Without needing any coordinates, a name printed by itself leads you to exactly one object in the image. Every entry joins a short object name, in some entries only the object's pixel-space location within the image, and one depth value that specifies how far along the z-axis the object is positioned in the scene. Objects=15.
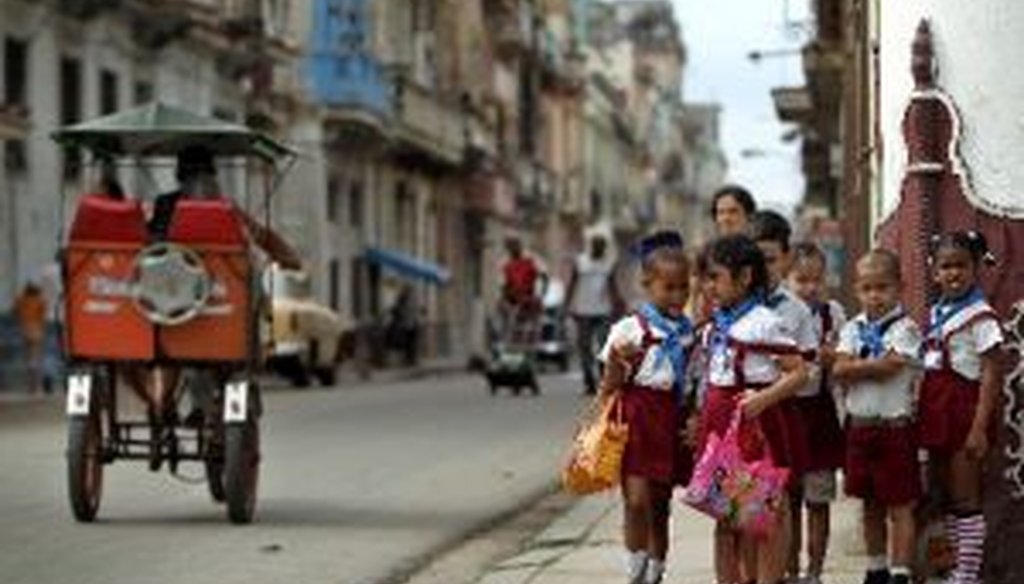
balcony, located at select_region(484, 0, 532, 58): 76.56
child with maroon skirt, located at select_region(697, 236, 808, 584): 9.20
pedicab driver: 14.08
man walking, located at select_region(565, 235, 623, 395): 24.94
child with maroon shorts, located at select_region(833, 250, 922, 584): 9.75
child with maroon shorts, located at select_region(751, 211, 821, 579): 9.39
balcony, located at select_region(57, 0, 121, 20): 37.09
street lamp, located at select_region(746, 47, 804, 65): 45.99
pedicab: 13.77
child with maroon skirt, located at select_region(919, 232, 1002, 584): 9.58
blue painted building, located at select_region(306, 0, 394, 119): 51.28
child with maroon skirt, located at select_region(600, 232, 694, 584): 9.80
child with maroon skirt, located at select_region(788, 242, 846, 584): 10.02
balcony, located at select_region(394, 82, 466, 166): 57.41
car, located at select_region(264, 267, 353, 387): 35.59
